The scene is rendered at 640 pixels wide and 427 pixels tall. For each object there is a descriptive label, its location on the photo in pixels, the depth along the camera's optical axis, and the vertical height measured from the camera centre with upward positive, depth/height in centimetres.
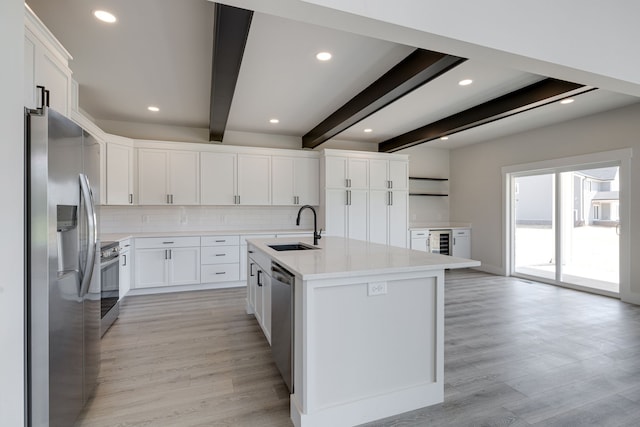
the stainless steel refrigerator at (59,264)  133 -25
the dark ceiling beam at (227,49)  198 +128
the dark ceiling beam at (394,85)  260 +130
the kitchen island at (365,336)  172 -75
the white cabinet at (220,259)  475 -71
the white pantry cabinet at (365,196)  550 +34
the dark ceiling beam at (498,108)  320 +135
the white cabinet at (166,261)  444 -71
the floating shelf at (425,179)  661 +79
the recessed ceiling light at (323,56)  281 +148
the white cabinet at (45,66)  180 +100
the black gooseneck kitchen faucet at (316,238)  301 -25
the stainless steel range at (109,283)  306 -75
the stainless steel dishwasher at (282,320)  194 -73
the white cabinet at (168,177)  475 +59
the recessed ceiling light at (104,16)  222 +148
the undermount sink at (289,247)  310 -34
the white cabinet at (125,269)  386 -73
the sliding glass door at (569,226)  458 -20
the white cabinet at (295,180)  547 +61
